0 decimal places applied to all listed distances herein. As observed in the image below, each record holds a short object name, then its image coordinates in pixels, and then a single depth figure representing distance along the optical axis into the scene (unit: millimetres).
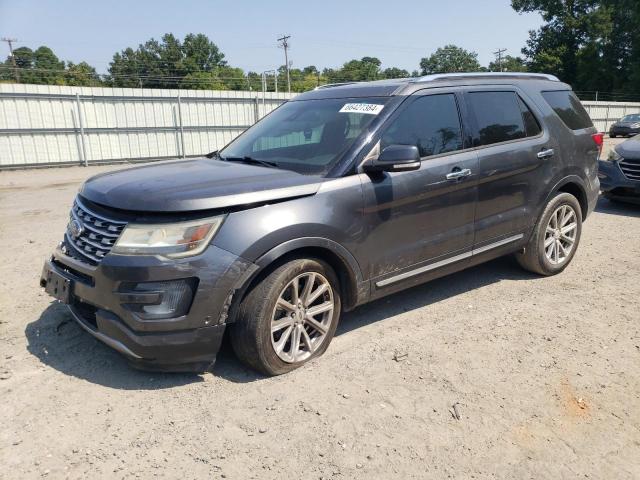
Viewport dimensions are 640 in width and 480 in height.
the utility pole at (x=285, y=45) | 67688
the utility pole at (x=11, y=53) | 66375
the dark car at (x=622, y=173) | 8250
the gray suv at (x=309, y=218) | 2975
